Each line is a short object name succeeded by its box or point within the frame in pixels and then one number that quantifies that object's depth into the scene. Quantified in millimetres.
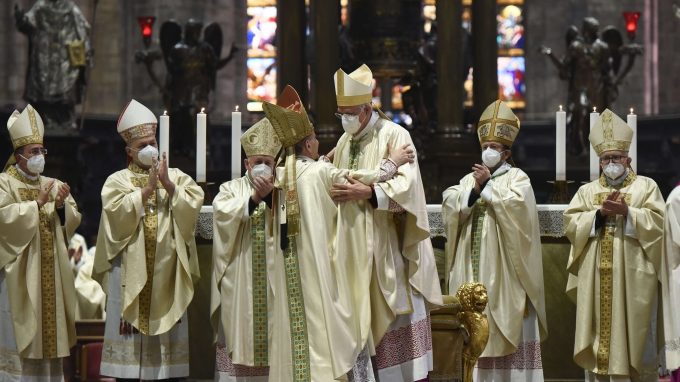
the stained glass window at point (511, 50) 37594
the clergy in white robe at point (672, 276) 16672
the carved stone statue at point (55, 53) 31266
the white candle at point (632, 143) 18516
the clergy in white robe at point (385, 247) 15414
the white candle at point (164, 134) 18141
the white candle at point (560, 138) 18844
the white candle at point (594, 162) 18820
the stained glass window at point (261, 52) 37500
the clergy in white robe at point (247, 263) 16203
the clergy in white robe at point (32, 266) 18109
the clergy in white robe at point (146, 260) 17734
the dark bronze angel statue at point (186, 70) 31516
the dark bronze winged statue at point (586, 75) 31359
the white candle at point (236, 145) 18125
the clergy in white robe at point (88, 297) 23953
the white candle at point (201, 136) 18422
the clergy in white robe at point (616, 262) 18078
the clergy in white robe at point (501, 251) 17984
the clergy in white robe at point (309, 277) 14812
